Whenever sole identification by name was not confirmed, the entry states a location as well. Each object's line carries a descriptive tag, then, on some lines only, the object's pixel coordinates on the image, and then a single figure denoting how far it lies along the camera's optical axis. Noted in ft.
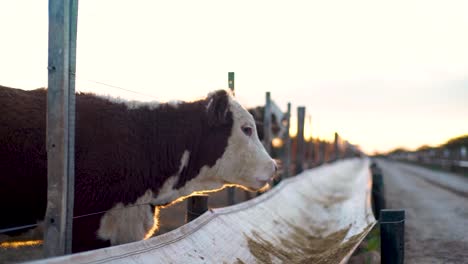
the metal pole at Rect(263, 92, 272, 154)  31.21
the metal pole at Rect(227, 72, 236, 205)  23.39
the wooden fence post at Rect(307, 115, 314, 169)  61.52
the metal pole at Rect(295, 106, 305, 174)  49.14
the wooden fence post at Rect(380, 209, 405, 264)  14.40
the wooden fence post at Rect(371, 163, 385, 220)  29.89
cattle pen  9.46
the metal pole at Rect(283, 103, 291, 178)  39.50
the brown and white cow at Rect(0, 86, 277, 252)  11.64
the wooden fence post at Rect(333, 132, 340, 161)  112.68
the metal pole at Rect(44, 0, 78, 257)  9.39
